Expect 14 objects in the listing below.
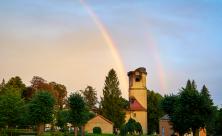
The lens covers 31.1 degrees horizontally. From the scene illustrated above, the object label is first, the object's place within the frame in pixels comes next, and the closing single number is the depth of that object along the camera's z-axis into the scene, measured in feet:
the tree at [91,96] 516.24
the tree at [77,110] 222.69
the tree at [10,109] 239.71
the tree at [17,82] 384.88
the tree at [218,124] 196.24
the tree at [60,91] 405.49
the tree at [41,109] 233.14
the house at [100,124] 343.67
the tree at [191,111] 189.16
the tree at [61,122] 308.21
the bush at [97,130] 340.39
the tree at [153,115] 426.92
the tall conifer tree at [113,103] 367.66
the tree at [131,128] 305.12
